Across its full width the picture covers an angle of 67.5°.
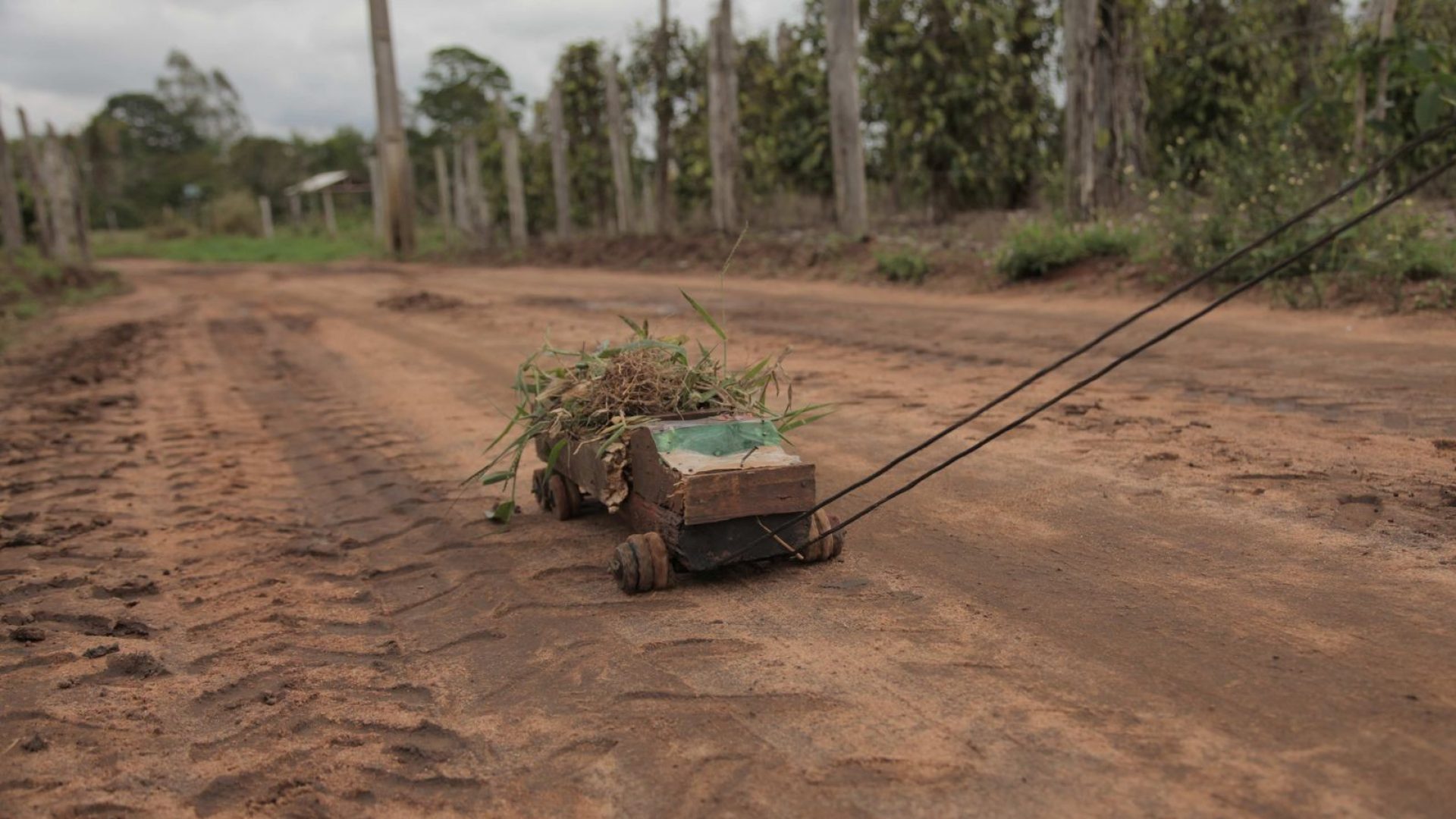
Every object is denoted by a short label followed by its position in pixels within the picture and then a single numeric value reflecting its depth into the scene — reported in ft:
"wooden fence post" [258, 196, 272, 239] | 143.02
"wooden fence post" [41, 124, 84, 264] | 87.20
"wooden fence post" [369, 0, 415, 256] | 75.97
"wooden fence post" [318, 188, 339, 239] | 135.71
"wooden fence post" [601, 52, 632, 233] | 65.05
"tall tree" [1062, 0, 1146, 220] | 38.06
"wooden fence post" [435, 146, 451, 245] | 99.41
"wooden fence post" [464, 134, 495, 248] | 84.07
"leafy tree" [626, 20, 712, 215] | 69.51
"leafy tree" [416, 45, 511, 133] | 176.35
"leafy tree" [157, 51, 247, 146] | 214.69
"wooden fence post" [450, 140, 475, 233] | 92.32
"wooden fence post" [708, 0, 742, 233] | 53.93
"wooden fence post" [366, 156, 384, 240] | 119.44
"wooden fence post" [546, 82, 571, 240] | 70.95
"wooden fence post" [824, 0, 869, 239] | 46.03
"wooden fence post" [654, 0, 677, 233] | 65.72
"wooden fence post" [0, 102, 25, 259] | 73.41
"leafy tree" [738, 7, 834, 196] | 59.36
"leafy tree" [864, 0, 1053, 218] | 50.67
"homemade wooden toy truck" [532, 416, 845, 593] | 11.51
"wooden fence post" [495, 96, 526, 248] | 78.23
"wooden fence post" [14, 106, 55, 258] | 83.51
